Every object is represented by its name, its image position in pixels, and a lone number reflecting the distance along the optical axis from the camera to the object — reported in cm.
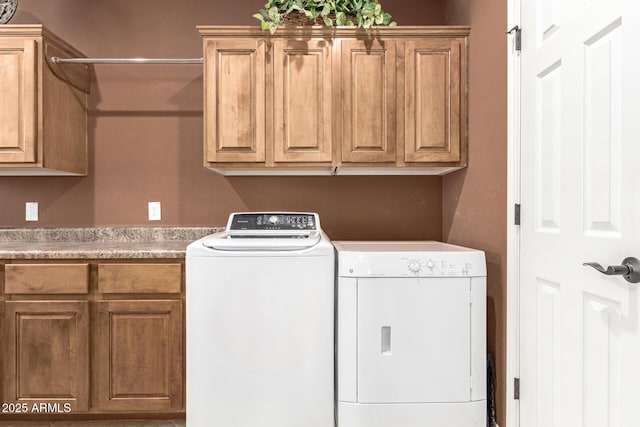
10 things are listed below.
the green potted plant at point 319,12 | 222
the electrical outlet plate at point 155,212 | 274
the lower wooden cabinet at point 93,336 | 214
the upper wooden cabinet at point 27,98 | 227
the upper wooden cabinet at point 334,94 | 227
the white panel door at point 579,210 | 111
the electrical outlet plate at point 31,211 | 271
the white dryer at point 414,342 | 182
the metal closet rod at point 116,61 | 241
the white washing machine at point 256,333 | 185
